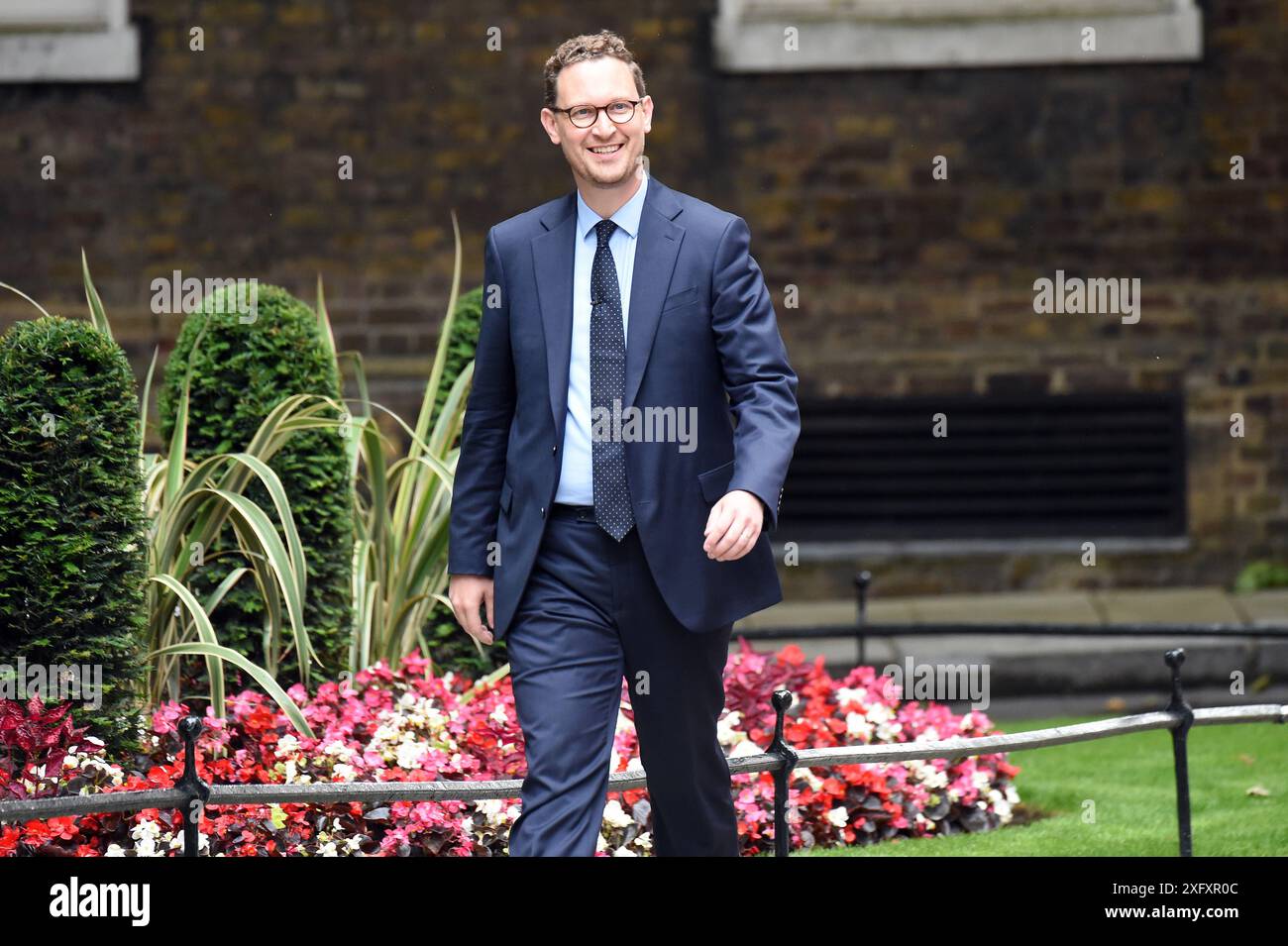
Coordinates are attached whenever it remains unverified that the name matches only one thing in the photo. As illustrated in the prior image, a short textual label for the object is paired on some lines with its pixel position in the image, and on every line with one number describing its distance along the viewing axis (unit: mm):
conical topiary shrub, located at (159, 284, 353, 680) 12289
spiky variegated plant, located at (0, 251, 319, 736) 10922
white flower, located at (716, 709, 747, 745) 12109
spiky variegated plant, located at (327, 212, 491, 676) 12734
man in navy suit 8008
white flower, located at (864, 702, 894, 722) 12836
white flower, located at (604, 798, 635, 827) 11000
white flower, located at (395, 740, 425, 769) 11055
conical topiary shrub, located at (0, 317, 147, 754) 10250
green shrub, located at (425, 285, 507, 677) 13555
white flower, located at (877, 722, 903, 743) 12758
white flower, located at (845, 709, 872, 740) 12586
